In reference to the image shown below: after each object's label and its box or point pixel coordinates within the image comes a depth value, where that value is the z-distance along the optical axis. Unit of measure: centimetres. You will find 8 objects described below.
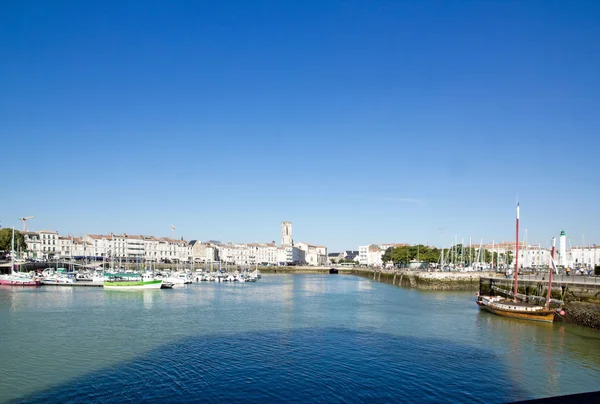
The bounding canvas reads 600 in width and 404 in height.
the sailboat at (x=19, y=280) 6688
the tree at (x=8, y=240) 9569
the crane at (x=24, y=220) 12766
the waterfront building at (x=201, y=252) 17600
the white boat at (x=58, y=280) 6894
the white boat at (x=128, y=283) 6291
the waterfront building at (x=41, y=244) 13275
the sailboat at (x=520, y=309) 3456
